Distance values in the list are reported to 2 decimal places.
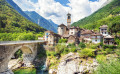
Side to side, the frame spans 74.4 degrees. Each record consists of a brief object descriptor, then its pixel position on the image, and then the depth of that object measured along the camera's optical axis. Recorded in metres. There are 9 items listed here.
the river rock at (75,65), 22.02
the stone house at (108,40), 31.01
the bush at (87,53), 25.88
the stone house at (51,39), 36.78
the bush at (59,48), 30.30
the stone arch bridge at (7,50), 17.82
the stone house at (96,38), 32.73
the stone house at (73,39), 35.34
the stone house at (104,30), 37.85
